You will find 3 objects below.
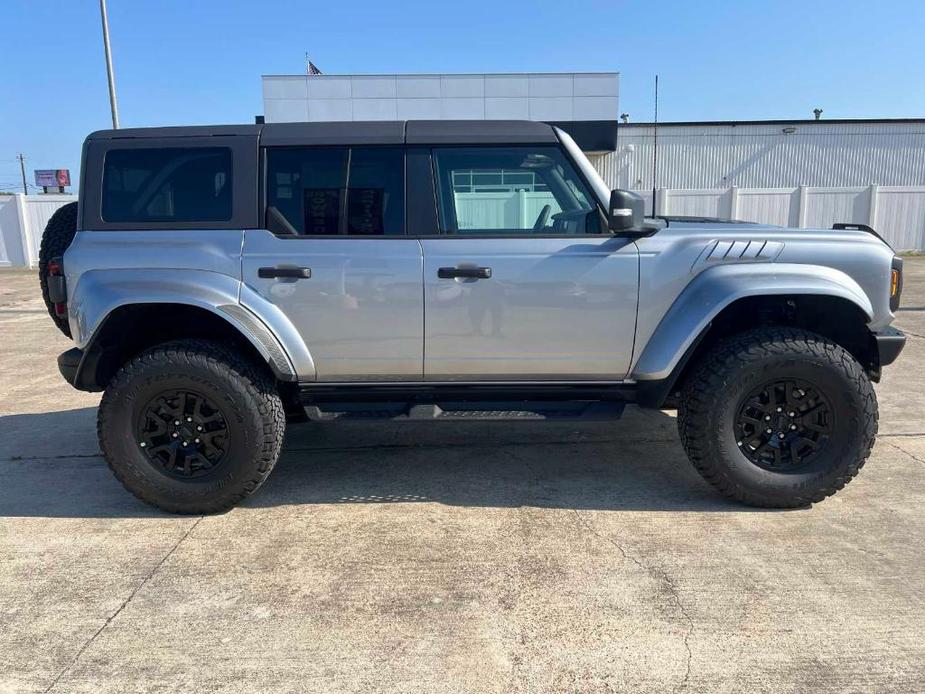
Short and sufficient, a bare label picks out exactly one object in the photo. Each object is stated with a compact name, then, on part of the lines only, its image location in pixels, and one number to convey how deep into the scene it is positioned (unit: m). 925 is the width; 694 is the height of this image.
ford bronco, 3.41
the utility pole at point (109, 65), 13.30
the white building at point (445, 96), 20.69
